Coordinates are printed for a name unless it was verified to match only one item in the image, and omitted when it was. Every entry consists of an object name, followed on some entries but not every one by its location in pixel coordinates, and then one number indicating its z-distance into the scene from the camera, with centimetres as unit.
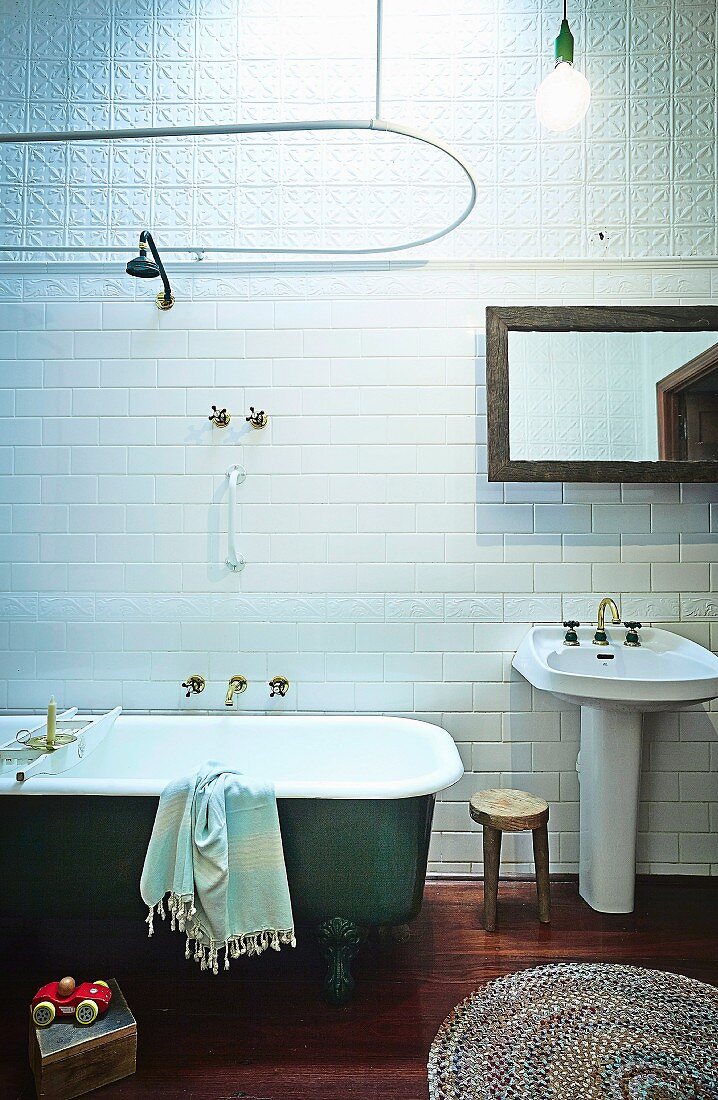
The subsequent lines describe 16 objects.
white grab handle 290
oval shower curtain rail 204
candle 232
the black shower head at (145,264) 257
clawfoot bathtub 215
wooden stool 254
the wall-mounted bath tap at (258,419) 300
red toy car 184
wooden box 176
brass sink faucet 289
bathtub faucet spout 290
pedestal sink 243
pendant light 217
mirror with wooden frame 289
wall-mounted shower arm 259
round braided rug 181
